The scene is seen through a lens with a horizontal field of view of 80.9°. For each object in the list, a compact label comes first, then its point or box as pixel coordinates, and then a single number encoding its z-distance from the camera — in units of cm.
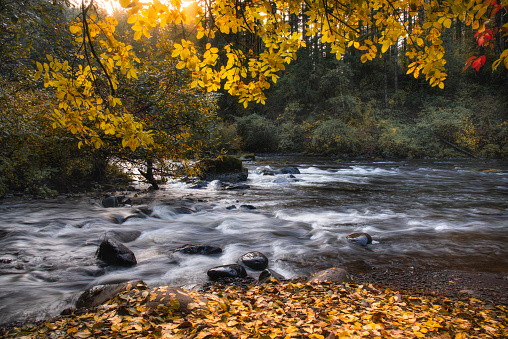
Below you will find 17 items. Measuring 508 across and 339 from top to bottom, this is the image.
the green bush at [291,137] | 2684
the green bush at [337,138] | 2402
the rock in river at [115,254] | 477
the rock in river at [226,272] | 419
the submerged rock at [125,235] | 598
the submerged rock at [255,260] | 467
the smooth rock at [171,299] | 294
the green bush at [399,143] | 2222
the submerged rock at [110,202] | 838
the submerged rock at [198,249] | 541
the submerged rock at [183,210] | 834
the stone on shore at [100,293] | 336
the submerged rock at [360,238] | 566
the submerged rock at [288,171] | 1575
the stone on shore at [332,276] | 393
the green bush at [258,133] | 2711
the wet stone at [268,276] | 414
